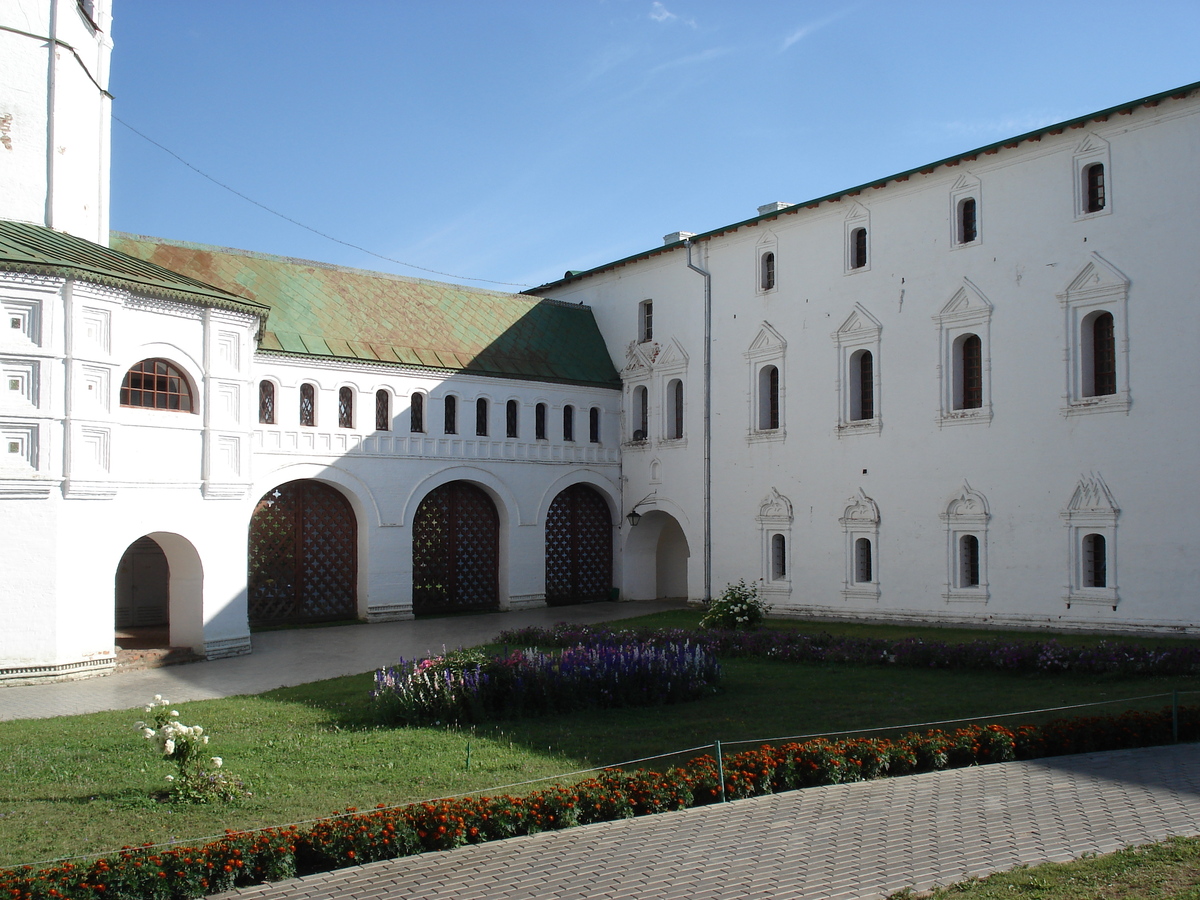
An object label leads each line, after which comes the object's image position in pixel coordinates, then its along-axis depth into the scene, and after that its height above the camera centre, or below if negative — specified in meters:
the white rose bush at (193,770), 8.08 -2.18
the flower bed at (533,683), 11.23 -2.20
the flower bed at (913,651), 13.57 -2.39
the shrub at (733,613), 18.67 -2.20
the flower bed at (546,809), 6.12 -2.30
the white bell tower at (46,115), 16.53 +6.44
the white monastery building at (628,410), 15.82 +1.69
